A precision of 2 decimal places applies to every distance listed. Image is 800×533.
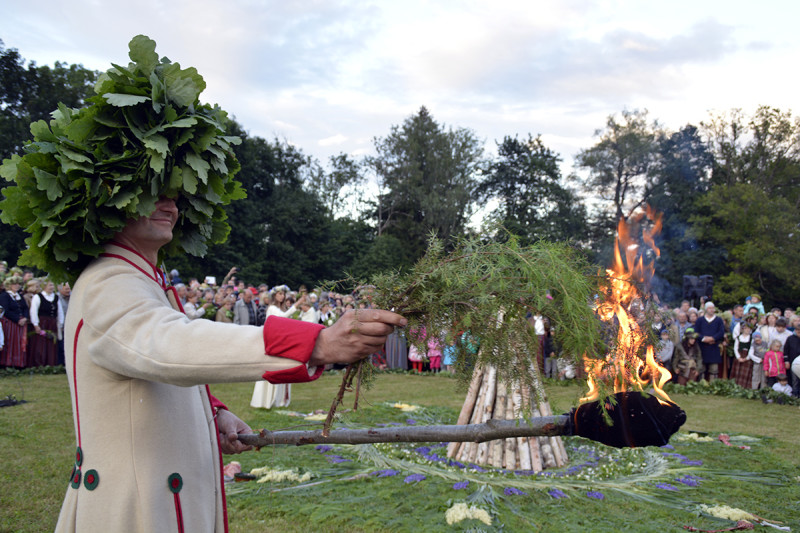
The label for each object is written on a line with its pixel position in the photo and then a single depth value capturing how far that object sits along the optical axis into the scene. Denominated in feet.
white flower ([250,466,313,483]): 23.61
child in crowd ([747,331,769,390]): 51.06
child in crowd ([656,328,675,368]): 49.14
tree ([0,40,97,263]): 97.60
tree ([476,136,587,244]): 132.67
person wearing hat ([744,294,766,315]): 61.55
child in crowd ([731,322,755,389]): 52.75
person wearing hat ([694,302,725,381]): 54.39
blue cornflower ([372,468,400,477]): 24.55
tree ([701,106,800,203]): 136.05
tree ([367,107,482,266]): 159.63
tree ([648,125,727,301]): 133.08
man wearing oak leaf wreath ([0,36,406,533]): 6.49
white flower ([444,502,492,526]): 18.88
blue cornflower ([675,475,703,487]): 24.91
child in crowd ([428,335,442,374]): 59.79
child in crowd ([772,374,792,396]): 49.14
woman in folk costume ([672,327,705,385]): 53.72
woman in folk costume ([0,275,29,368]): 47.70
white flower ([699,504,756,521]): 20.51
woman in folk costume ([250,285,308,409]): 38.93
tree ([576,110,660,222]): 138.62
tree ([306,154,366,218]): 193.57
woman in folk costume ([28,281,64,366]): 50.31
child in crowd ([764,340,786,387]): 49.08
